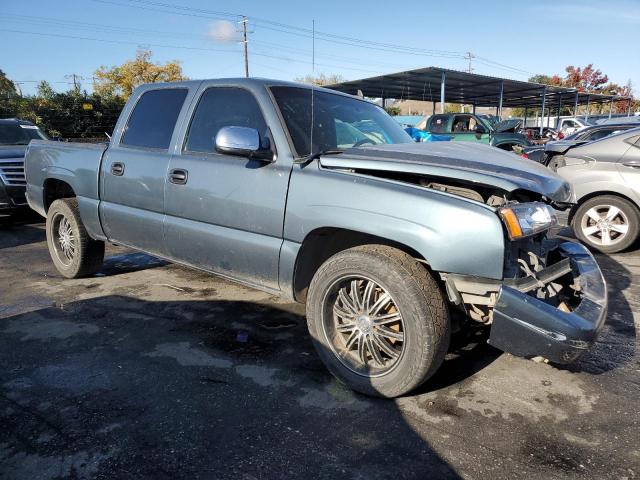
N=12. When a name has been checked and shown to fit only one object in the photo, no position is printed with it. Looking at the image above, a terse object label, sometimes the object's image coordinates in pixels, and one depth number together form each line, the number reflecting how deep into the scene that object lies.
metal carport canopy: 19.27
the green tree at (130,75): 37.28
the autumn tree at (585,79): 51.72
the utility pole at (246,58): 38.69
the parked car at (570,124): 21.36
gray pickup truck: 2.31
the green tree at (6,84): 34.62
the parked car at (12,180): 7.74
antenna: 3.02
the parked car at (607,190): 5.63
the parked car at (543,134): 19.08
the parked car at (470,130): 13.48
